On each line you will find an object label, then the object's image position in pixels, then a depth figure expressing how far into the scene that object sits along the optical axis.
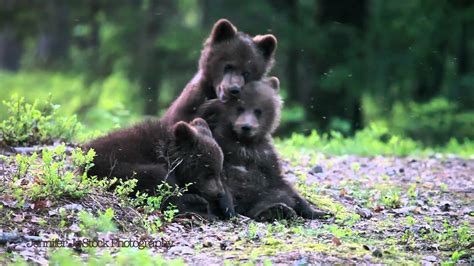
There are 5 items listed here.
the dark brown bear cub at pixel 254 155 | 16.27
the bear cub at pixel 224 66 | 18.50
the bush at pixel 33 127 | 18.91
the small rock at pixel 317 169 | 21.23
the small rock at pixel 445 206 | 17.56
